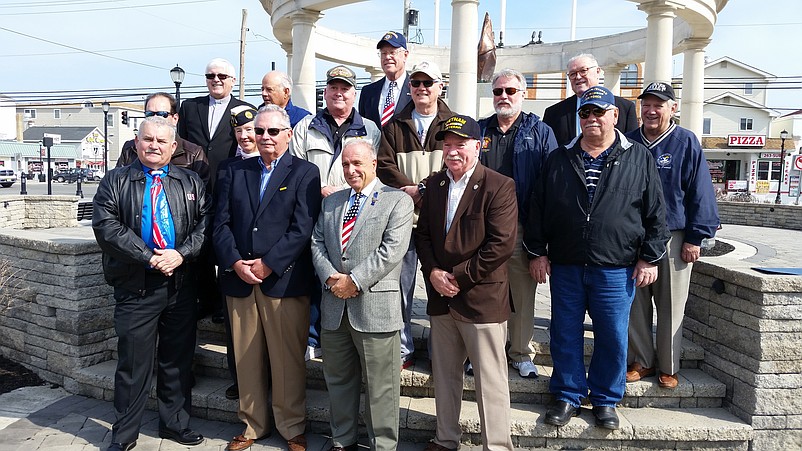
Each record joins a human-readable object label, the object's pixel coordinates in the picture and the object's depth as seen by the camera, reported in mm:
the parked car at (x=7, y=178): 38119
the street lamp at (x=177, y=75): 17750
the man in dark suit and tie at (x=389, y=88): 4484
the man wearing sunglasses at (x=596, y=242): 3512
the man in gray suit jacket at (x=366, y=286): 3412
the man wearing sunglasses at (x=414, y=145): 3992
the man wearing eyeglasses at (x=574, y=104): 4328
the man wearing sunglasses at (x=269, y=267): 3660
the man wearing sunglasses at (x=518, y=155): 3986
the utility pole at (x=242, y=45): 25516
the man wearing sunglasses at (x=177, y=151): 4387
